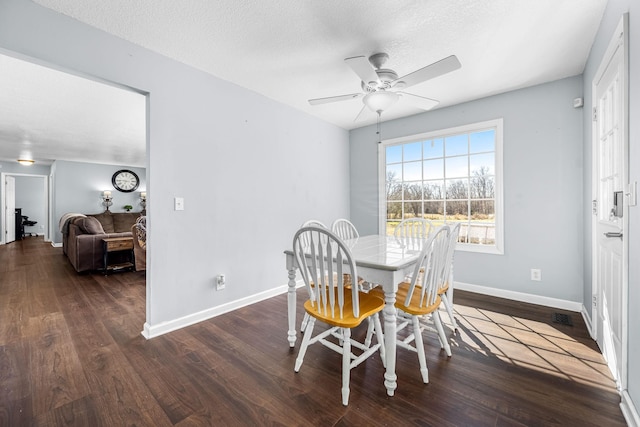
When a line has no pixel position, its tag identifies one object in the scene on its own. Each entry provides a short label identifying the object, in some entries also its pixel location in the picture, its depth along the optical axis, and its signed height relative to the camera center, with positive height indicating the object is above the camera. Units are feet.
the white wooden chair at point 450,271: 6.24 -1.40
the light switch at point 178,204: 7.87 +0.34
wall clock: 26.55 +3.51
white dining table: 5.04 -1.16
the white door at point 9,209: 25.22 +0.66
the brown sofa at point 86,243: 14.02 -1.44
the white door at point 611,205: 4.88 +0.19
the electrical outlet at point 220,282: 8.90 -2.18
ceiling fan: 5.99 +3.31
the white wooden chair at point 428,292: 5.33 -1.59
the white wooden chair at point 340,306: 4.87 -1.86
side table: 14.21 -2.11
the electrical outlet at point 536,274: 9.57 -2.12
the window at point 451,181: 10.69 +1.49
